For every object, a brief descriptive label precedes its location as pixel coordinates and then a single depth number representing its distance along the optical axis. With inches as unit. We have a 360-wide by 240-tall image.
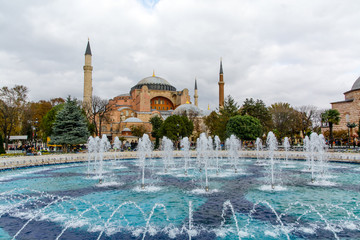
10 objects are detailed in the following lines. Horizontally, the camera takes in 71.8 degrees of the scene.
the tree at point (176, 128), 1282.0
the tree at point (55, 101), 1667.1
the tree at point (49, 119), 1079.6
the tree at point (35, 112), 1194.8
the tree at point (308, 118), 1380.4
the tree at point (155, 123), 1676.7
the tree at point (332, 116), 1084.8
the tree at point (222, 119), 1141.1
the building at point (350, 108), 1370.6
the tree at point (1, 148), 746.4
